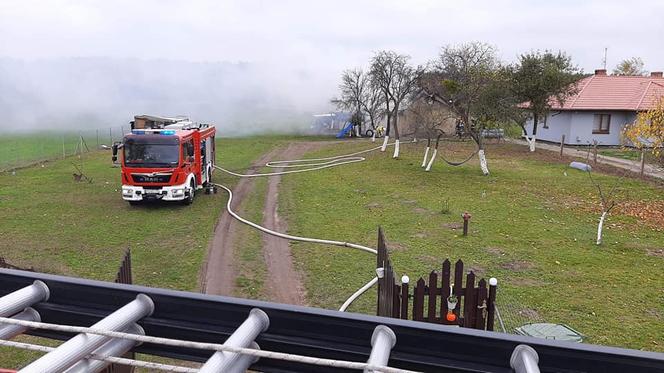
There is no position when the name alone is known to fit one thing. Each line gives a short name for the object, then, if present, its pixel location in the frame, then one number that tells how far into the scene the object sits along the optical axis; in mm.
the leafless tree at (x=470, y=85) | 26192
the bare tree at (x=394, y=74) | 38219
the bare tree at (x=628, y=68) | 74600
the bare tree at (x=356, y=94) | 49281
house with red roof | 36438
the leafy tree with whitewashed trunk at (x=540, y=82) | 33312
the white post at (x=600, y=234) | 12922
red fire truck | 17375
